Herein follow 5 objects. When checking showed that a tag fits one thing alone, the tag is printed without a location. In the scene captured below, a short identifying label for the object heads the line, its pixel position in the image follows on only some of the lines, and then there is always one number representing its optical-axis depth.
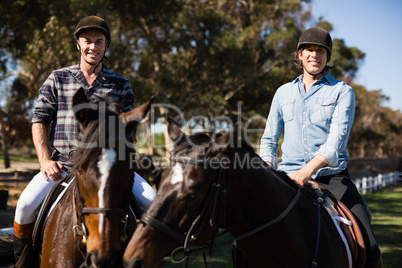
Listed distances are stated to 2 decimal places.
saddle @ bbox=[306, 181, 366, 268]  2.81
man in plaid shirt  3.02
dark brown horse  1.99
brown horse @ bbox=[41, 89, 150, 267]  2.14
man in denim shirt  3.03
